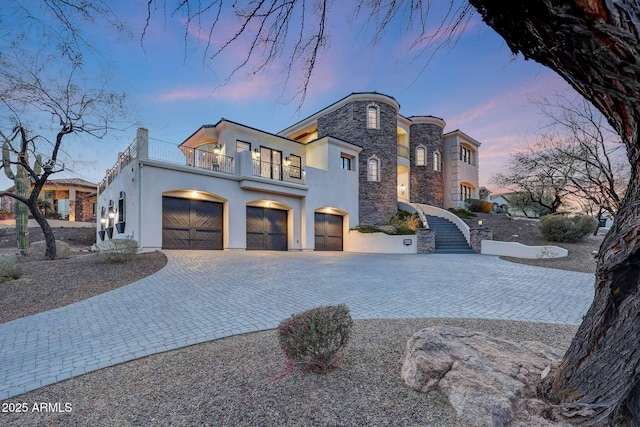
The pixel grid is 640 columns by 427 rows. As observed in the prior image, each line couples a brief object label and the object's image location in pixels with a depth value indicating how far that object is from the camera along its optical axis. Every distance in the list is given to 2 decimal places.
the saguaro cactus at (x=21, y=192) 13.39
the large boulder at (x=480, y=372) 2.32
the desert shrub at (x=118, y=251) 9.97
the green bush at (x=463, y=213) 23.97
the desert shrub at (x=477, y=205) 27.45
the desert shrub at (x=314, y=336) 3.01
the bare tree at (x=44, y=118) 9.79
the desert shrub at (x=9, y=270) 7.91
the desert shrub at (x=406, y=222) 18.70
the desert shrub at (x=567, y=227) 15.91
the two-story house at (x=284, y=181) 13.89
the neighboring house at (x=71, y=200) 30.84
